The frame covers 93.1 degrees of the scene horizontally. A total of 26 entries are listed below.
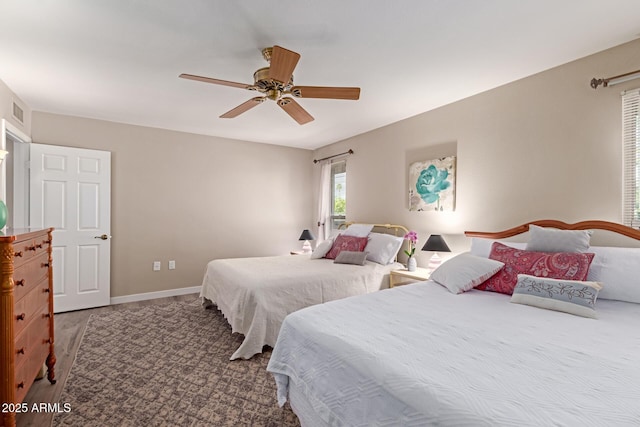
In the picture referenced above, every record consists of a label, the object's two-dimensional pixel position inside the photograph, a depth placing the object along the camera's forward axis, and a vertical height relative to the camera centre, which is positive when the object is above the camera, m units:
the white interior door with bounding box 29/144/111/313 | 3.63 -0.15
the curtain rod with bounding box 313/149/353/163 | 4.82 +0.91
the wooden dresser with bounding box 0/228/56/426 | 1.48 -0.66
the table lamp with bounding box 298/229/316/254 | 5.11 -0.51
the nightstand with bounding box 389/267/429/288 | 3.21 -0.72
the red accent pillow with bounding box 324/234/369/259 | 3.82 -0.46
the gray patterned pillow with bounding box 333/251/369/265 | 3.56 -0.58
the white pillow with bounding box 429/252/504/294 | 2.24 -0.47
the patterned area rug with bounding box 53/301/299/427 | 1.88 -1.31
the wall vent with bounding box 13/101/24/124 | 3.19 +0.97
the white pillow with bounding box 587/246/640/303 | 1.89 -0.37
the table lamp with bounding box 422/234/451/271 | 3.18 -0.36
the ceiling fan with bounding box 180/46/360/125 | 1.94 +0.93
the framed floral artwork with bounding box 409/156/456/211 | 3.43 +0.31
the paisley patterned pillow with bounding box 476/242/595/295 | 1.96 -0.36
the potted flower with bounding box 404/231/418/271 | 3.52 -0.48
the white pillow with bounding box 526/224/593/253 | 2.14 -0.20
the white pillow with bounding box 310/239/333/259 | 4.02 -0.55
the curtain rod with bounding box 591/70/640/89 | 2.16 +1.01
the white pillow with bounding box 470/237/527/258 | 2.54 -0.30
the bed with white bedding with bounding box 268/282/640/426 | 0.94 -0.59
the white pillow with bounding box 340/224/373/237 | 4.11 -0.29
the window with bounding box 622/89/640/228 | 2.19 +0.42
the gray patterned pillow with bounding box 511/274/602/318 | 1.74 -0.49
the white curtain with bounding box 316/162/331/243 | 5.36 +0.10
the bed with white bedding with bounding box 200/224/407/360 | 2.72 -0.77
